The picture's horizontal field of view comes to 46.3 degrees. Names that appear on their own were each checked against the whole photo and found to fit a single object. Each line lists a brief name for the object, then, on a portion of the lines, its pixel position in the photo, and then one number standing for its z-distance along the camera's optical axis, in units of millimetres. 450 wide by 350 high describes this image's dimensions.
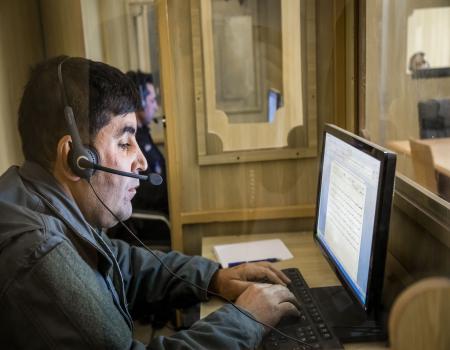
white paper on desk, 1500
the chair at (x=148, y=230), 1342
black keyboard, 973
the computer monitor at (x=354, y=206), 903
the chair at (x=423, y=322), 429
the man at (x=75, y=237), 788
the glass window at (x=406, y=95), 1259
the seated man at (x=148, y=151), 1238
